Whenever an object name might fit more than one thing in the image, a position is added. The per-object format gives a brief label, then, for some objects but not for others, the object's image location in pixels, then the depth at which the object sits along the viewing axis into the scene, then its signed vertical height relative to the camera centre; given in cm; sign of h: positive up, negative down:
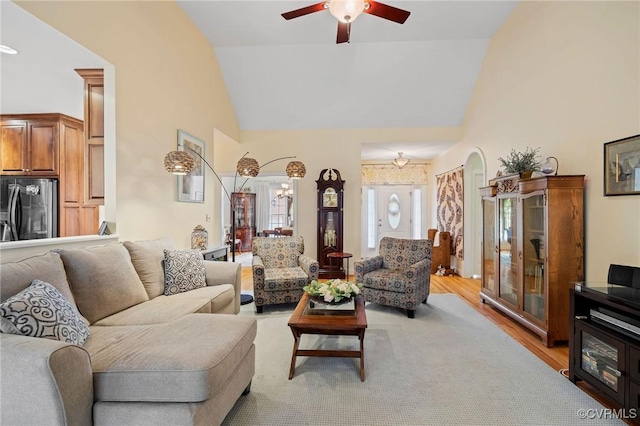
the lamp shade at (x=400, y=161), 636 +115
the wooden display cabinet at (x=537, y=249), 266 -35
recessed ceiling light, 238 +135
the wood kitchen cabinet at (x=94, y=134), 272 +74
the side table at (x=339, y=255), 455 -66
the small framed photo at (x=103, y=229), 263 -15
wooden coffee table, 211 -82
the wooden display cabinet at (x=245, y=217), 864 -12
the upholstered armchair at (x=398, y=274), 337 -75
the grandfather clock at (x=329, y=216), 539 -5
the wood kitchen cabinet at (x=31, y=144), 334 +79
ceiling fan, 222 +165
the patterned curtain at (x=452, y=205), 551 +17
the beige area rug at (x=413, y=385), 175 -121
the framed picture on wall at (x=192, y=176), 374 +52
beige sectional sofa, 115 -70
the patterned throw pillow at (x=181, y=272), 267 -55
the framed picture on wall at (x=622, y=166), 222 +38
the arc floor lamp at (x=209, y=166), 298 +55
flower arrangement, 242 -66
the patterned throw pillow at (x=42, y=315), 133 -50
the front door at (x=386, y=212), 756 +4
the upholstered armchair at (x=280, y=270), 346 -74
